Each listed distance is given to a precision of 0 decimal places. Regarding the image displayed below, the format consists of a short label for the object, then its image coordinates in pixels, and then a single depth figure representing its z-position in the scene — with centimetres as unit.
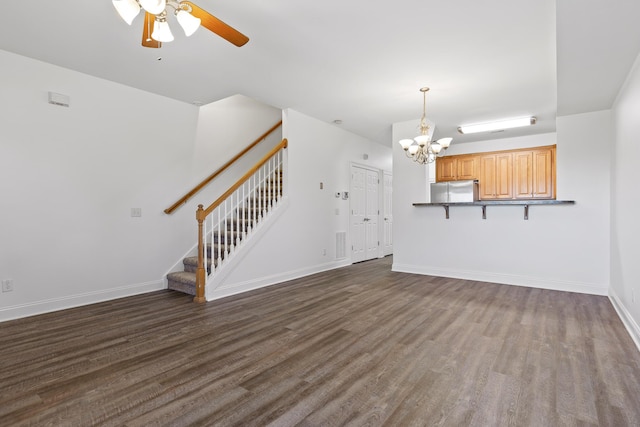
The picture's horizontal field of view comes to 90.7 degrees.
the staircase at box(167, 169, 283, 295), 411
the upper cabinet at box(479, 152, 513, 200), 664
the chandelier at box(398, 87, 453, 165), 429
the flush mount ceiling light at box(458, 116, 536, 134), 537
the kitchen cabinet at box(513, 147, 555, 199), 626
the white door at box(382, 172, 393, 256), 763
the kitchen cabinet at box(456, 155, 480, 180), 698
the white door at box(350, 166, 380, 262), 657
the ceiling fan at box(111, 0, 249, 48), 183
